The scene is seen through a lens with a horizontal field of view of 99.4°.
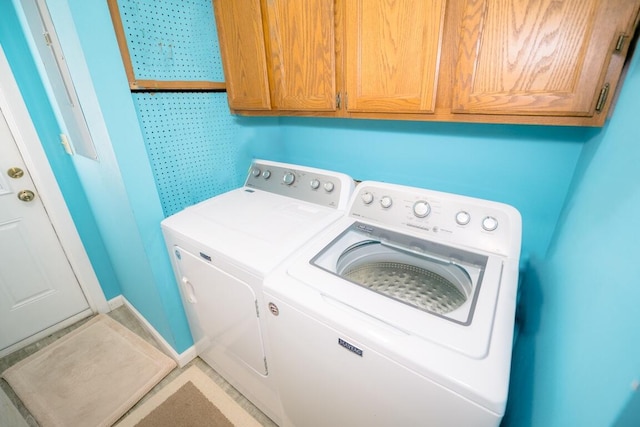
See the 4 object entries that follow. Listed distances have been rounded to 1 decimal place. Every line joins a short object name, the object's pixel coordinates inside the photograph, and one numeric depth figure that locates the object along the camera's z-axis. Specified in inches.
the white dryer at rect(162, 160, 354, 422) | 45.2
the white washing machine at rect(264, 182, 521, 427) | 27.3
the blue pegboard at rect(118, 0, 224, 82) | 48.3
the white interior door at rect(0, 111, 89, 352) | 67.1
